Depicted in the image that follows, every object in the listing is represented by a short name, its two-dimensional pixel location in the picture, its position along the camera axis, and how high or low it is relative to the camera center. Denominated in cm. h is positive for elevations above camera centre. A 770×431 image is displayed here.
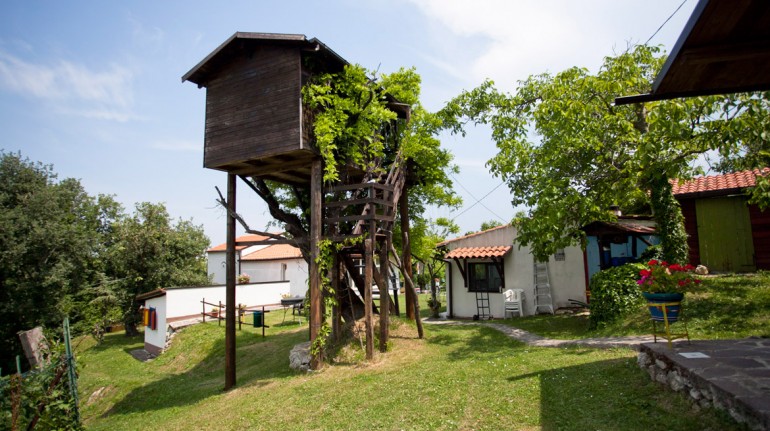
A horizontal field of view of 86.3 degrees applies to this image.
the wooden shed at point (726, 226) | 1456 +88
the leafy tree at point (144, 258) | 2403 +67
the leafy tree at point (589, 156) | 1076 +275
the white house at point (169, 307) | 1934 -187
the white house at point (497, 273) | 1620 -66
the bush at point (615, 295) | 1077 -110
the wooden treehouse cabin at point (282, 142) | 1034 +316
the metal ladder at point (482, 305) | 1723 -198
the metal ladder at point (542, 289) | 1620 -131
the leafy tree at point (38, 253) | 1955 +98
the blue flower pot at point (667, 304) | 605 -78
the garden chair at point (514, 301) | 1623 -174
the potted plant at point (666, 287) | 607 -52
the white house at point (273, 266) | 3228 -2
